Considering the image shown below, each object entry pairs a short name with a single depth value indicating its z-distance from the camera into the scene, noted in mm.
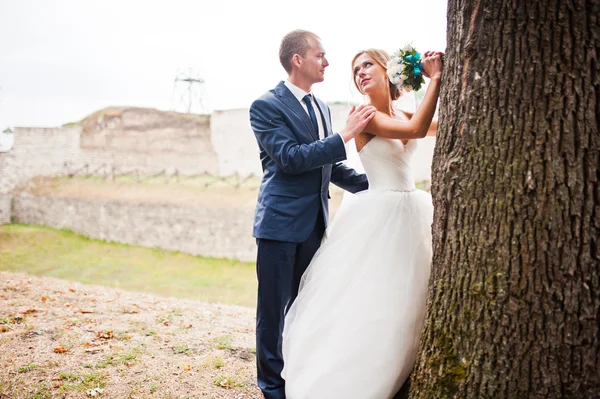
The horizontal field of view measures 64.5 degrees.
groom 3166
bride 2707
